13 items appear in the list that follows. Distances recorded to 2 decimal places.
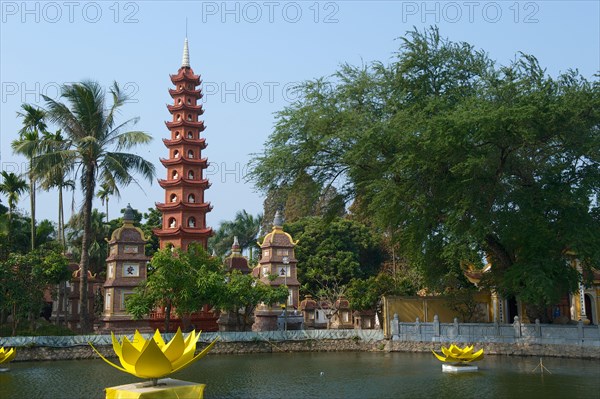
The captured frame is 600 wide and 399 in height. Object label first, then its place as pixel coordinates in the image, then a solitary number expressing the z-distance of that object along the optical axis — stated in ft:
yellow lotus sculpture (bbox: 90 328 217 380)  37.83
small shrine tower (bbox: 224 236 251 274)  138.92
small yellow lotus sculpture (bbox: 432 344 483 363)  65.41
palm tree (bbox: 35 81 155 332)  94.38
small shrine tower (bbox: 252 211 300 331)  129.39
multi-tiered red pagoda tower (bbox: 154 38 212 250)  133.03
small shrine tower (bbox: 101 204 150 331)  109.29
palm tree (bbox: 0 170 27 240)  115.65
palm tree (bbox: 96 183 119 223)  175.73
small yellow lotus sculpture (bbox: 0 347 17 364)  67.92
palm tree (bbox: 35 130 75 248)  92.63
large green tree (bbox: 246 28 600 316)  76.89
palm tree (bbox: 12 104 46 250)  109.50
